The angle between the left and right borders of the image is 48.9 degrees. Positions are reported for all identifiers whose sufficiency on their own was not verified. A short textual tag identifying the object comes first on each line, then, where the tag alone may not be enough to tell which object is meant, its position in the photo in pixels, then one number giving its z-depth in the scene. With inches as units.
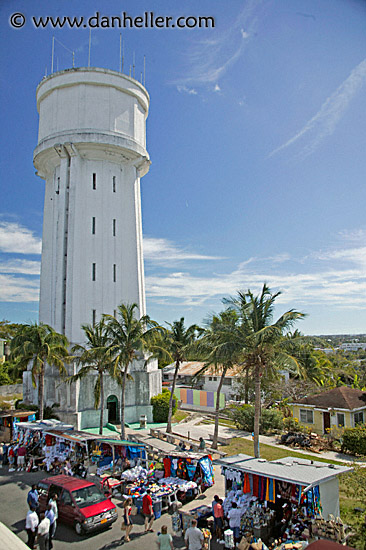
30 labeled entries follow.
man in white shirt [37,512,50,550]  497.0
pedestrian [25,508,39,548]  510.6
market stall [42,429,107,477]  786.2
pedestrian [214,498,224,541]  534.3
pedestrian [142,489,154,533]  570.9
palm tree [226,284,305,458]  804.6
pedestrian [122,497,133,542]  541.6
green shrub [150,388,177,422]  1438.2
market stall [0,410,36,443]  1063.0
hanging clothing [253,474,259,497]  550.6
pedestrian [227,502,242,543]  522.7
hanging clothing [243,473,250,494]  557.6
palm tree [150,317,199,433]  1227.5
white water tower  1480.1
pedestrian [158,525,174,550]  471.2
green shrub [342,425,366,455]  1010.5
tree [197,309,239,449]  833.5
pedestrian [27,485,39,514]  562.1
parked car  561.0
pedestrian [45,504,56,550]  513.7
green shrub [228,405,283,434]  1290.6
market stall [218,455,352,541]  503.8
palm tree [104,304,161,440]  1093.8
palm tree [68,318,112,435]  1141.8
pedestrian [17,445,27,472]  874.8
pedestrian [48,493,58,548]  519.4
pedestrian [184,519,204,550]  484.1
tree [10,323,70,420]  1137.4
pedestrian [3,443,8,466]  910.4
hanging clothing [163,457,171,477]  718.1
